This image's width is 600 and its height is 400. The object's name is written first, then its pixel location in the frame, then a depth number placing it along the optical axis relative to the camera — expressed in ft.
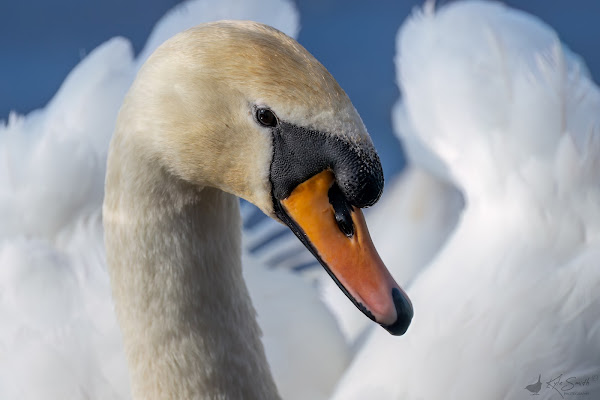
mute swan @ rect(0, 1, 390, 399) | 14.65
